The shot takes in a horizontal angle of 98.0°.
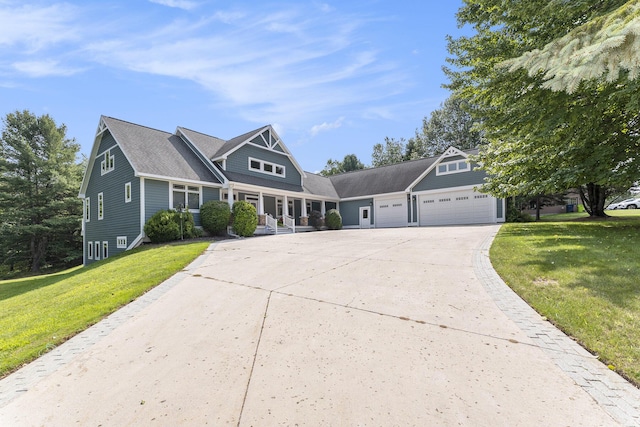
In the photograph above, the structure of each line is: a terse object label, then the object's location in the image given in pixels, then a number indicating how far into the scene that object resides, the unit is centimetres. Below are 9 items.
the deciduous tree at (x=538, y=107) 811
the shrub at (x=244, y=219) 1545
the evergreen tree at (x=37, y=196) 2281
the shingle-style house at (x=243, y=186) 1462
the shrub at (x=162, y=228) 1308
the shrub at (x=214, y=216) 1489
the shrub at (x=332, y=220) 2280
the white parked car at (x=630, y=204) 3090
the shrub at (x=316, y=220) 2241
